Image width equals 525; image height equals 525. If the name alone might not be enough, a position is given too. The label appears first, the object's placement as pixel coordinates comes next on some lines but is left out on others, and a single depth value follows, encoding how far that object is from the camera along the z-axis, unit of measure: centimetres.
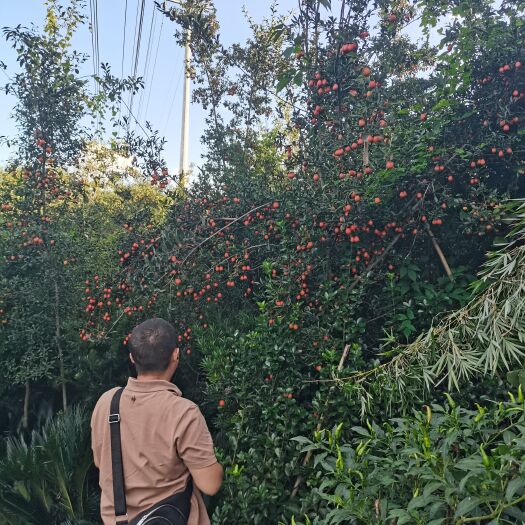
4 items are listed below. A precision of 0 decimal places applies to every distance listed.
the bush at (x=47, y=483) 374
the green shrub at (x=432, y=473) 165
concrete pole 1482
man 187
